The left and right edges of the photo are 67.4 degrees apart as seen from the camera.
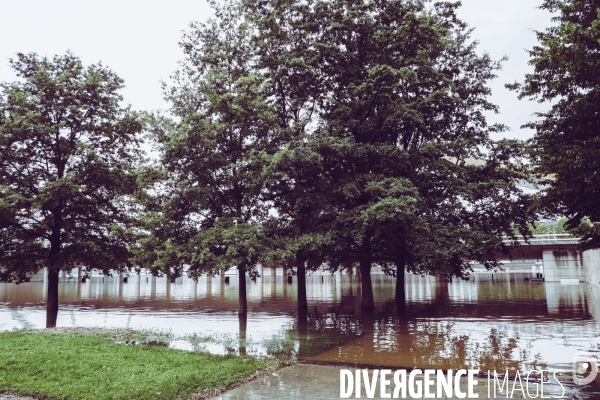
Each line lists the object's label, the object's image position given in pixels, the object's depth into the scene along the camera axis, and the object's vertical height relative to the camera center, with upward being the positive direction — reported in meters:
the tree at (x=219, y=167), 15.92 +3.58
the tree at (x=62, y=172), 16.20 +3.59
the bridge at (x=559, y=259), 44.22 -0.48
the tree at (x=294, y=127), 17.08 +5.72
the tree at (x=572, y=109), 11.77 +4.44
